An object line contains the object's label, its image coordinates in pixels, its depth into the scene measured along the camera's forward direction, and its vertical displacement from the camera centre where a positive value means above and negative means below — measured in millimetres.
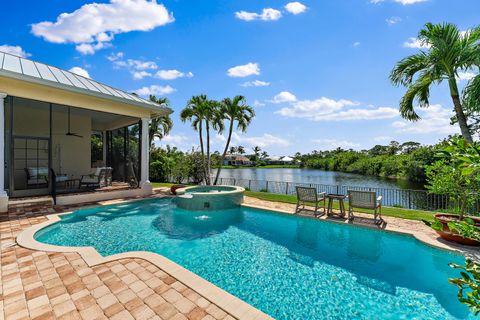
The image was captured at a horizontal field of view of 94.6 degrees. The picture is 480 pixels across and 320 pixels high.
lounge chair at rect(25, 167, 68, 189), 9242 -626
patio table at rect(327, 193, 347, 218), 7449 -1518
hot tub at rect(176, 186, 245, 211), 8656 -1552
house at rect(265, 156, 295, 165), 101312 +54
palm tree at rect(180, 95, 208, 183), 14280 +3310
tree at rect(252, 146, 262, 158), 98981 +5092
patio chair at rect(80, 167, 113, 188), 10555 -811
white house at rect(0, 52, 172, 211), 7710 +1662
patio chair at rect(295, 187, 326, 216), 7749 -1266
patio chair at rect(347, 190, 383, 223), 6668 -1220
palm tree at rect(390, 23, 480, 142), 6254 +3006
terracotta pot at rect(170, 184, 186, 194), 11504 -1441
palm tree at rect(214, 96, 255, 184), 14570 +3287
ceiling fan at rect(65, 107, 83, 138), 11062 +1418
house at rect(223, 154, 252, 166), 82375 +109
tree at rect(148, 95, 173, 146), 23031 +3935
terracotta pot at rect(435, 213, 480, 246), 5126 -1830
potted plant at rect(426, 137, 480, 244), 5141 -633
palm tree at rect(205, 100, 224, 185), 14359 +2963
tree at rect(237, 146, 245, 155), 111019 +6161
